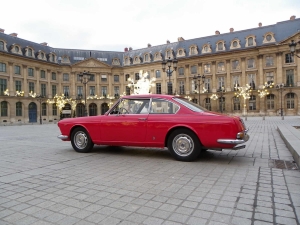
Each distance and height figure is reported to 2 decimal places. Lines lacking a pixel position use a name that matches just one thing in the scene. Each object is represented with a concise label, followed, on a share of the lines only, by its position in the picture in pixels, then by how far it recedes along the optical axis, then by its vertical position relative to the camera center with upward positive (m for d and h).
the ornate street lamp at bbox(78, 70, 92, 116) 20.88 +3.36
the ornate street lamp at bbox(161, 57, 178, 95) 18.75 +3.92
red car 5.54 -0.46
